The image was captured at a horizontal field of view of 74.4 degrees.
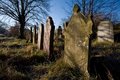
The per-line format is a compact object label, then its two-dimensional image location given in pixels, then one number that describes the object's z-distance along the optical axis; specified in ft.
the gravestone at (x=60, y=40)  10.46
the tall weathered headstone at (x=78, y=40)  7.53
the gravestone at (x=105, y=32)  17.71
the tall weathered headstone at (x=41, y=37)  12.62
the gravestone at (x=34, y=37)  17.98
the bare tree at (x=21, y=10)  36.09
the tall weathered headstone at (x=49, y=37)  10.61
